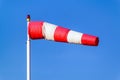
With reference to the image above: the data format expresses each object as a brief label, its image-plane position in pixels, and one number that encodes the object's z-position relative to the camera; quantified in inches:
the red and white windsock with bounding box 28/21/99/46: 837.8
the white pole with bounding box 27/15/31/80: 874.4
